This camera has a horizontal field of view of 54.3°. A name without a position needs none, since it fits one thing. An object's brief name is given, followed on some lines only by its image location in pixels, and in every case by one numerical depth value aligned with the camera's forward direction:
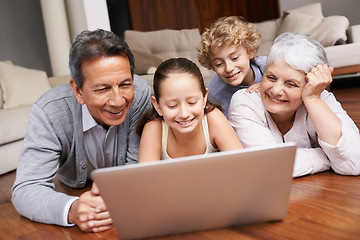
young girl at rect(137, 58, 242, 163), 1.30
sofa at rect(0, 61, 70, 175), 2.54
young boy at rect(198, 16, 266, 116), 1.87
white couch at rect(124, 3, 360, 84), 3.71
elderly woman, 1.32
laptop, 0.78
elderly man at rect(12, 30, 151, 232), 1.20
